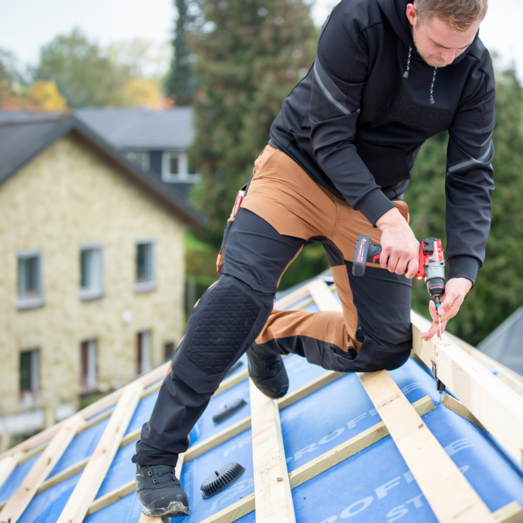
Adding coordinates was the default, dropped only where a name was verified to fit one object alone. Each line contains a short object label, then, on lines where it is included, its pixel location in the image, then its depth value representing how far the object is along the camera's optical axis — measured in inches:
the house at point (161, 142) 1163.9
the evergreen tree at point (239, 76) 757.9
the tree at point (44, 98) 2048.5
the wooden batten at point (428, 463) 54.7
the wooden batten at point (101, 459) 94.4
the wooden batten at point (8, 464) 144.5
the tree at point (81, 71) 2146.9
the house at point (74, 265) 520.1
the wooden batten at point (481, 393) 55.9
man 75.0
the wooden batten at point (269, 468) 71.0
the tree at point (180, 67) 1766.7
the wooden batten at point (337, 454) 80.2
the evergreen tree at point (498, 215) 505.0
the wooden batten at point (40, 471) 115.6
